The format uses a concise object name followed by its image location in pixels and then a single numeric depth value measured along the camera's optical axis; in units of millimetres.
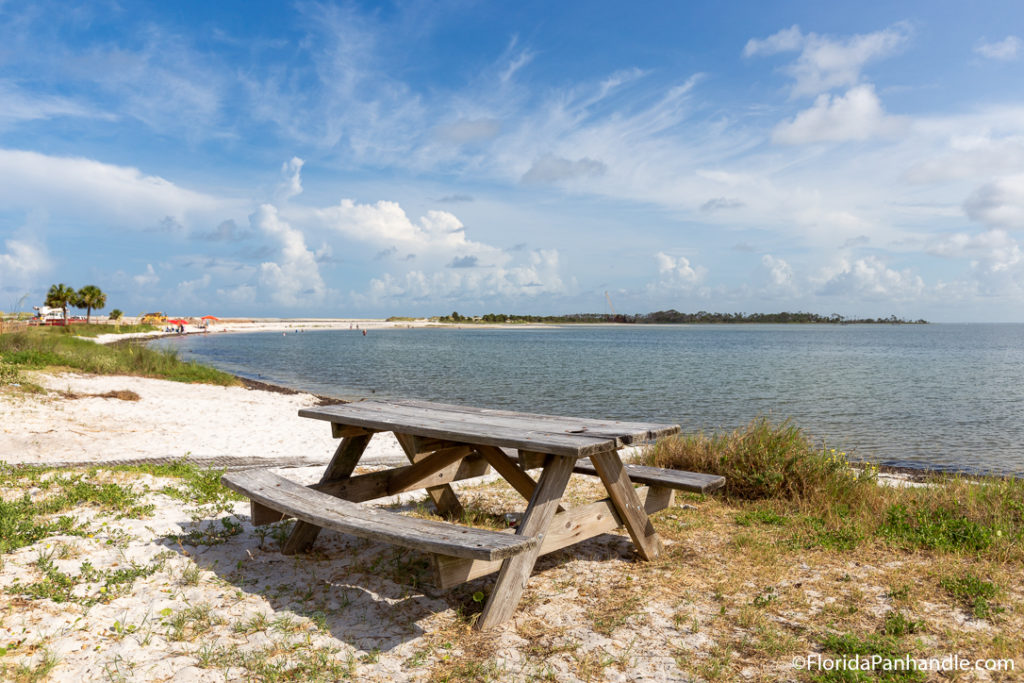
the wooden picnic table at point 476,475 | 3520
